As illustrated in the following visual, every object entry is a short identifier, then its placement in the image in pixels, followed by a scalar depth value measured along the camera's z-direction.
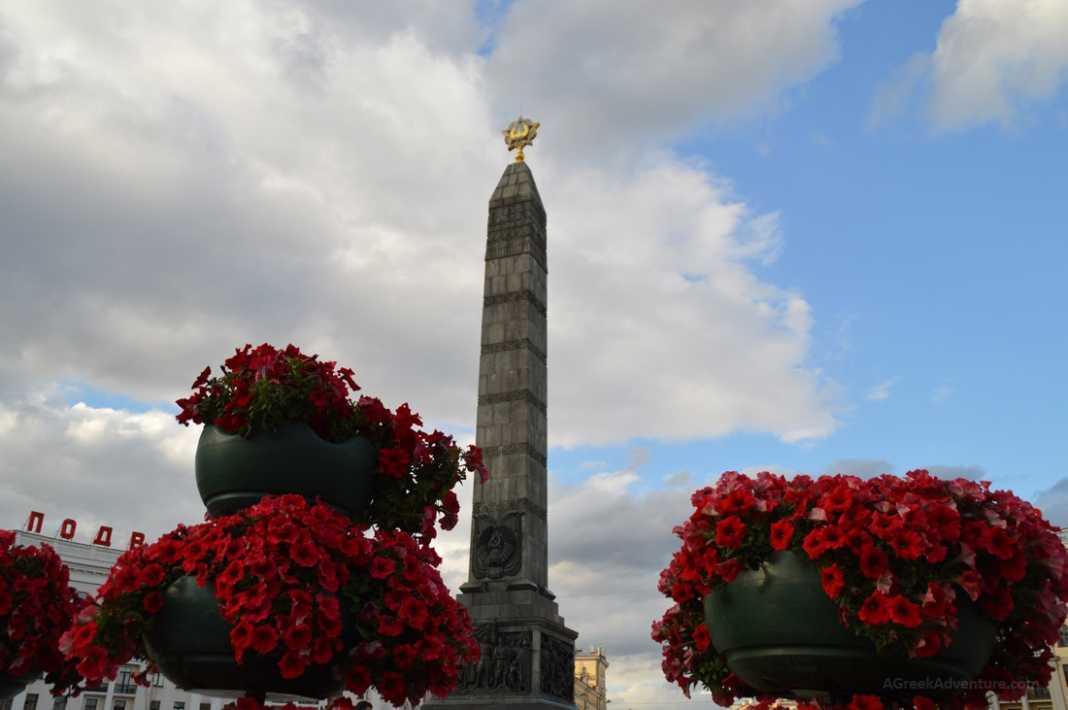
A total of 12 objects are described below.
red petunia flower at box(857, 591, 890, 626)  3.35
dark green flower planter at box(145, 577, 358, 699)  3.79
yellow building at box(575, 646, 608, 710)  114.75
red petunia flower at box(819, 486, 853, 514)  3.69
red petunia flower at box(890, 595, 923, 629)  3.33
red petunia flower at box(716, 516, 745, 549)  3.80
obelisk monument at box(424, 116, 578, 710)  17.05
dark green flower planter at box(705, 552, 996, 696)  3.48
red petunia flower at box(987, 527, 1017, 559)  3.68
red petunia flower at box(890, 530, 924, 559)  3.52
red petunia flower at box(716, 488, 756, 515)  3.89
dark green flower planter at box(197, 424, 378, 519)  4.35
